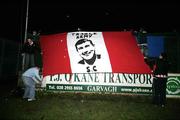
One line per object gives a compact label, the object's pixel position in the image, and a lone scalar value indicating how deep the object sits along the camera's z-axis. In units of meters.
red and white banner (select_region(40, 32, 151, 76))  6.28
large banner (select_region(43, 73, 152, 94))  6.50
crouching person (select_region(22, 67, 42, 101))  5.90
